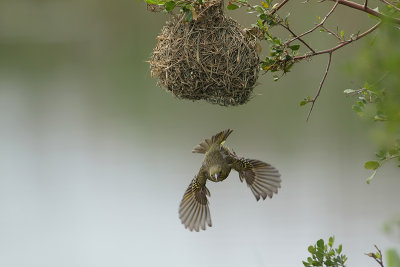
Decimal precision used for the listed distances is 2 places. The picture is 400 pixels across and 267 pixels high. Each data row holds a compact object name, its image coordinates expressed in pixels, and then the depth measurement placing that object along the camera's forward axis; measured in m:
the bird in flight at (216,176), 9.58
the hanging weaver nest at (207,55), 9.50
